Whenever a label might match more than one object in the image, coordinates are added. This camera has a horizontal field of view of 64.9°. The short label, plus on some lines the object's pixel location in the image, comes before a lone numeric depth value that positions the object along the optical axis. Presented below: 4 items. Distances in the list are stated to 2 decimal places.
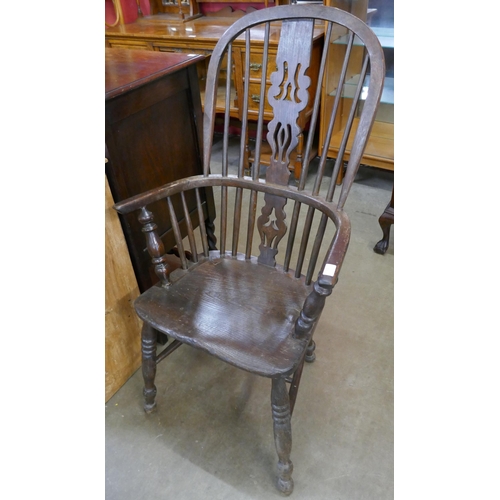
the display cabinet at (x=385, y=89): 2.24
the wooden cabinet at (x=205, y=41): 2.24
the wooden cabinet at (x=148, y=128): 1.22
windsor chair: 0.97
